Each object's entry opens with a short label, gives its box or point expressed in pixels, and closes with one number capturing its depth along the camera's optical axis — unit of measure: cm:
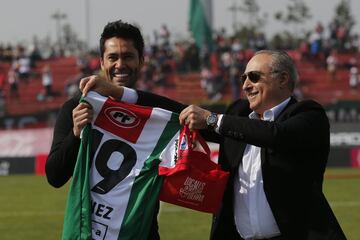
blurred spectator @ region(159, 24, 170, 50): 4009
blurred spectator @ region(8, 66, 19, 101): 3547
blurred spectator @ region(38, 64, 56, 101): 3562
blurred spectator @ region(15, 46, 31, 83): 3722
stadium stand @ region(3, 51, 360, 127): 3438
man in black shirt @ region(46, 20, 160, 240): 431
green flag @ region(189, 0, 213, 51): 3341
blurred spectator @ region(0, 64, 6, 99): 3481
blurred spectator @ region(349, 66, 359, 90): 3556
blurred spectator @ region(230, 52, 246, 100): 3319
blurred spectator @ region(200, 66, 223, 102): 3462
